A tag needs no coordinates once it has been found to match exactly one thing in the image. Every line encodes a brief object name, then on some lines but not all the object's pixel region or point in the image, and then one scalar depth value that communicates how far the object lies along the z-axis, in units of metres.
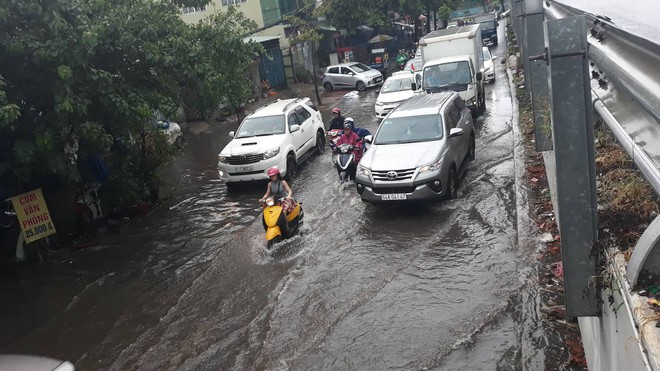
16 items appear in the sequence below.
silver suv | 10.14
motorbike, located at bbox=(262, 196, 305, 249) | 9.72
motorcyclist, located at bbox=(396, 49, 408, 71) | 35.99
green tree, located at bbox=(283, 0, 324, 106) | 28.16
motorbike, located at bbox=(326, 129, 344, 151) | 12.85
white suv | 13.43
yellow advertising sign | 10.24
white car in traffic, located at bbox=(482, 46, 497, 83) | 24.17
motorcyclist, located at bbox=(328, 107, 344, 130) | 14.08
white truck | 17.41
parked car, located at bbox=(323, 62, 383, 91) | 30.22
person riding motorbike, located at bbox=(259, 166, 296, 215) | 10.15
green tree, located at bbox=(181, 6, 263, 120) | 11.18
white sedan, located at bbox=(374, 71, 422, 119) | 19.53
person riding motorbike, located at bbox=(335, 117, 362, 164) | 12.67
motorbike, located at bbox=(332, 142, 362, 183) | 12.60
